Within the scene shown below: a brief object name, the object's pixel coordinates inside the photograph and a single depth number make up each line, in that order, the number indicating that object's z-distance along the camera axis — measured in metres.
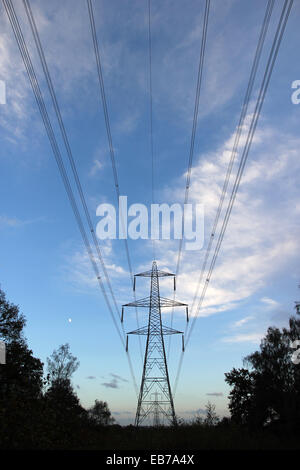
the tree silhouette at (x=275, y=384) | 47.06
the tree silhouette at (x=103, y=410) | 101.72
